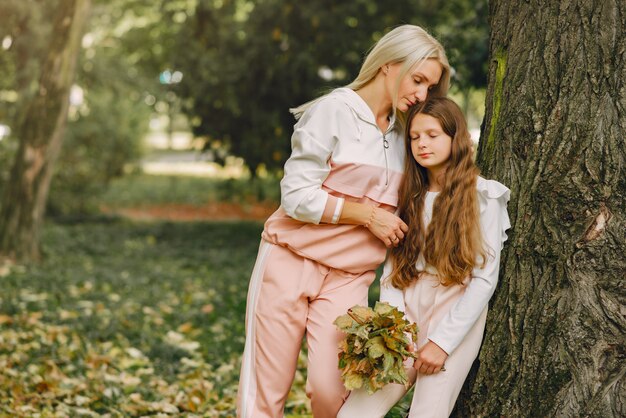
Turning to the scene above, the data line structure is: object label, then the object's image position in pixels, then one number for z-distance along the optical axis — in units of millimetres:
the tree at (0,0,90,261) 9750
